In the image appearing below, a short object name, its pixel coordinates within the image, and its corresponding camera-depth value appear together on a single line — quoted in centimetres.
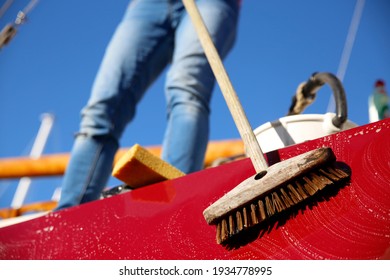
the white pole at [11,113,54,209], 768
